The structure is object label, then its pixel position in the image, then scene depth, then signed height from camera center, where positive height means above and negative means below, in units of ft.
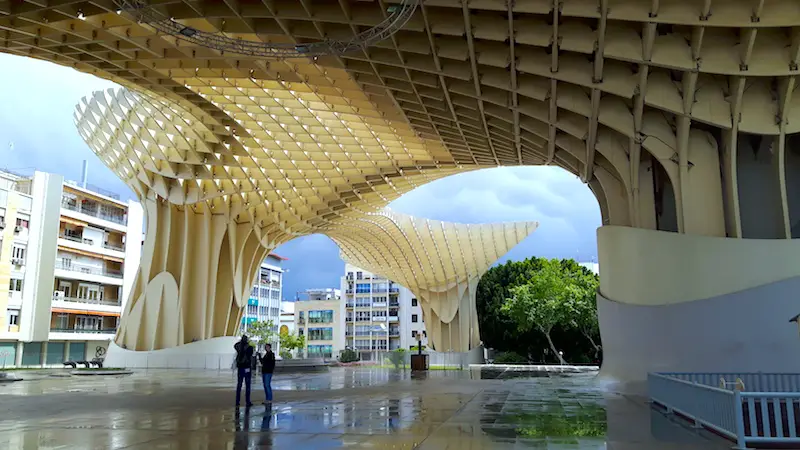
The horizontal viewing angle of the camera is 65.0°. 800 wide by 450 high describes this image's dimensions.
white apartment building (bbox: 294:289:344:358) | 449.48 +9.45
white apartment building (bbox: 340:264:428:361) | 416.87 +14.62
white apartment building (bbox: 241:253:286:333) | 403.54 +27.06
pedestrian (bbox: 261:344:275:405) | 55.47 -2.94
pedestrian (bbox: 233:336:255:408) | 53.42 -2.10
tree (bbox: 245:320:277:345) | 334.26 +2.25
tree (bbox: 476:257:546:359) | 239.30 +10.41
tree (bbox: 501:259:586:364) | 191.01 +10.09
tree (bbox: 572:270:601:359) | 193.06 +7.78
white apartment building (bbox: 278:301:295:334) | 521.33 +16.98
